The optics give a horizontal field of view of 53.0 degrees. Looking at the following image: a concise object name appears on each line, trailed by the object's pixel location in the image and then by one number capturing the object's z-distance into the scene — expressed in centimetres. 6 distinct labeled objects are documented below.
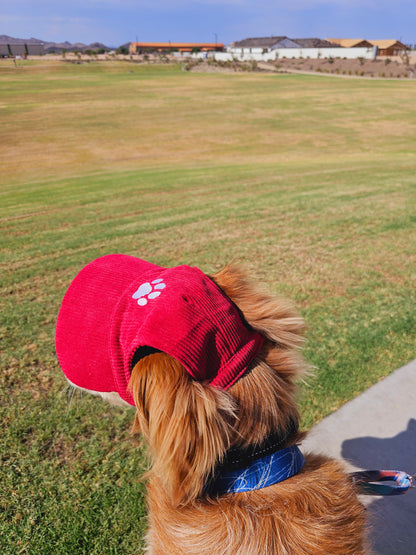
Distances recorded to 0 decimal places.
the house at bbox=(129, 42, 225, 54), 16000
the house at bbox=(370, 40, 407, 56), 10881
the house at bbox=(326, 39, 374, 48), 11406
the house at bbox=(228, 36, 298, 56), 12262
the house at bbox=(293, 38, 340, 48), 11121
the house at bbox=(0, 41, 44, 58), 10829
